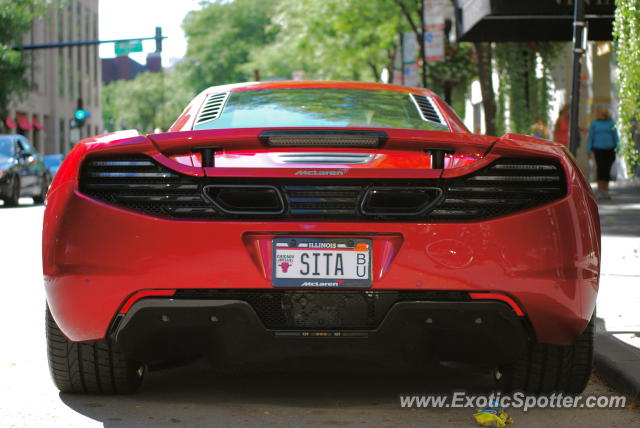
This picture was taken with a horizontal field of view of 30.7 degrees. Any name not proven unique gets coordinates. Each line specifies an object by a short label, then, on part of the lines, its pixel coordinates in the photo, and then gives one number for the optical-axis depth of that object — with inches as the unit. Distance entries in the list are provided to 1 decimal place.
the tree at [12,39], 1557.6
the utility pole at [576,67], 356.5
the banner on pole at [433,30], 981.8
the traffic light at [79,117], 1817.7
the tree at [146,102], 4114.2
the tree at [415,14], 1130.2
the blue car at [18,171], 971.9
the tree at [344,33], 1422.2
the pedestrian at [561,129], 856.7
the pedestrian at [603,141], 787.4
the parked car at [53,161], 1560.0
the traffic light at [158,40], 1572.3
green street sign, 1534.2
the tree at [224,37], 3408.0
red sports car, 163.0
